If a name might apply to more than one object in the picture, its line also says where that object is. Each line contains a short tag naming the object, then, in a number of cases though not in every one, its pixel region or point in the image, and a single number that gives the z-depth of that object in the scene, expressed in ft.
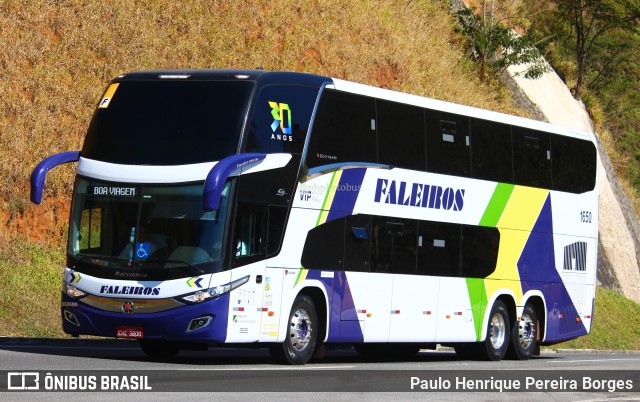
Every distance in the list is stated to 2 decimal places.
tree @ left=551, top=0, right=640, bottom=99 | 173.31
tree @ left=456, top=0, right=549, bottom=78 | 157.28
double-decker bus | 57.77
